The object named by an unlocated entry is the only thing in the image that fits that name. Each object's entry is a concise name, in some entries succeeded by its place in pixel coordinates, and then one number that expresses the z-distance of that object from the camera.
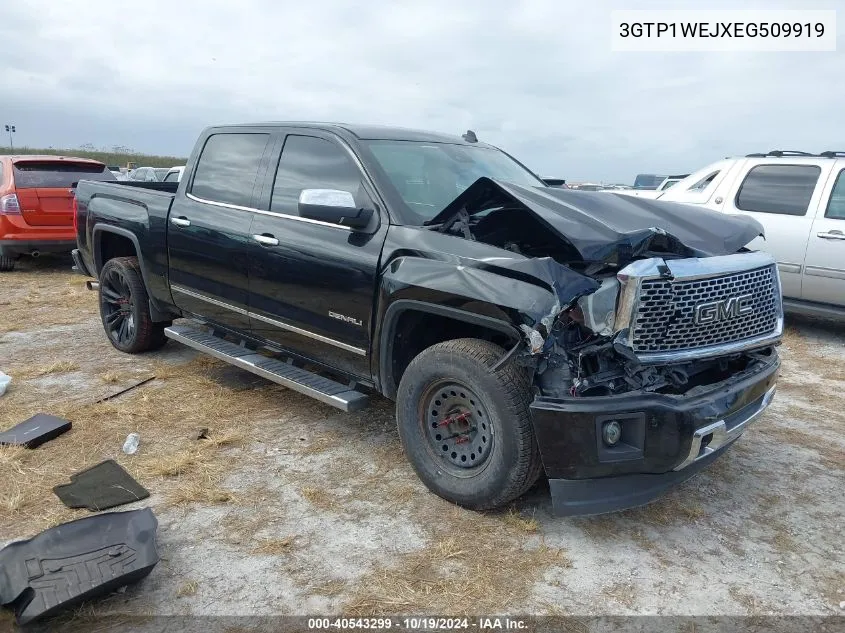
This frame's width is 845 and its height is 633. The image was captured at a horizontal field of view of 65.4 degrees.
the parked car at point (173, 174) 14.16
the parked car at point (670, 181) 14.82
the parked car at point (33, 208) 9.45
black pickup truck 2.78
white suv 6.58
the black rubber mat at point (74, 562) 2.45
